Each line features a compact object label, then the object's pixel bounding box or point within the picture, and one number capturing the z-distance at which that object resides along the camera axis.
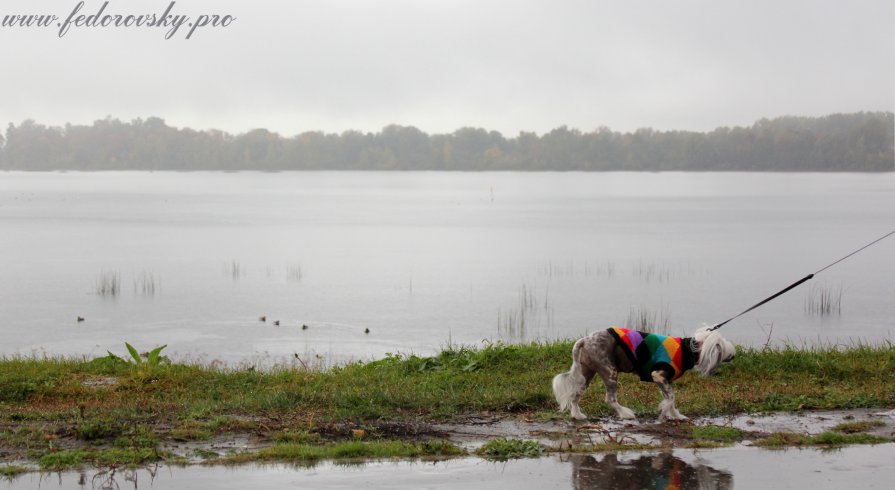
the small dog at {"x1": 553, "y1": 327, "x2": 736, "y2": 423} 9.21
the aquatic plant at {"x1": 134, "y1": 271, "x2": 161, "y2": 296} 30.88
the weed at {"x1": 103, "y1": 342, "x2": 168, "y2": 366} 12.30
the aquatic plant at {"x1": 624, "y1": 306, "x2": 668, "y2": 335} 22.51
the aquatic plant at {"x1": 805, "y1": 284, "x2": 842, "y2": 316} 26.19
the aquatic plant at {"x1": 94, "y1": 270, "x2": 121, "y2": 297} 30.33
